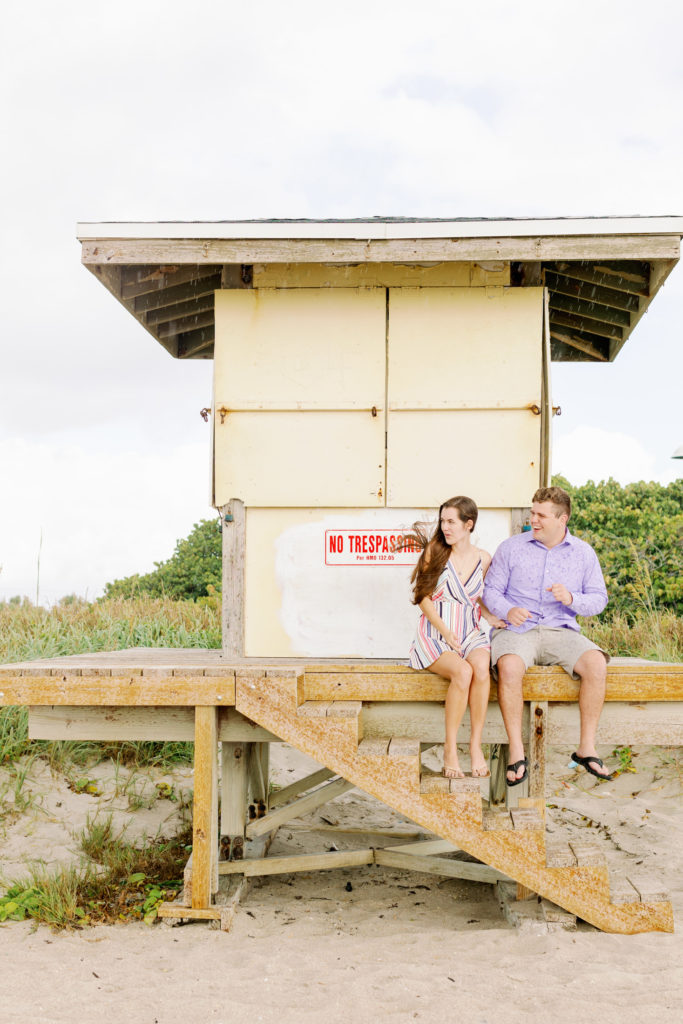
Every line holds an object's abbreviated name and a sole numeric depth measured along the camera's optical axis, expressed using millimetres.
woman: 5121
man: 5270
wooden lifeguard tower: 6180
